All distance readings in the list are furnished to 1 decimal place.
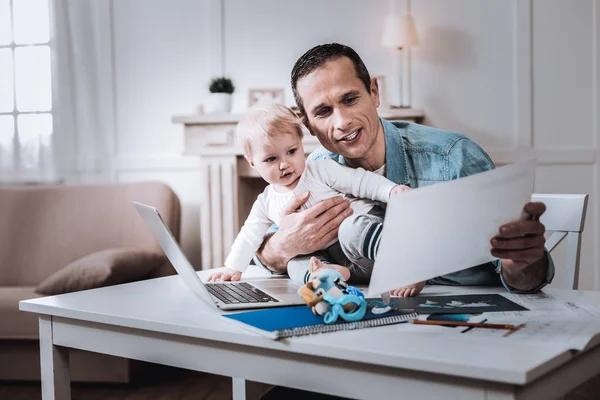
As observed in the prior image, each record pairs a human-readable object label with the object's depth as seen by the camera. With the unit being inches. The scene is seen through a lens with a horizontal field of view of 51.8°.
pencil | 34.4
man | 54.1
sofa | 117.4
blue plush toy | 36.0
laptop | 41.8
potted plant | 134.6
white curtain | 151.6
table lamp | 125.8
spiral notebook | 34.3
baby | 56.2
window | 152.9
